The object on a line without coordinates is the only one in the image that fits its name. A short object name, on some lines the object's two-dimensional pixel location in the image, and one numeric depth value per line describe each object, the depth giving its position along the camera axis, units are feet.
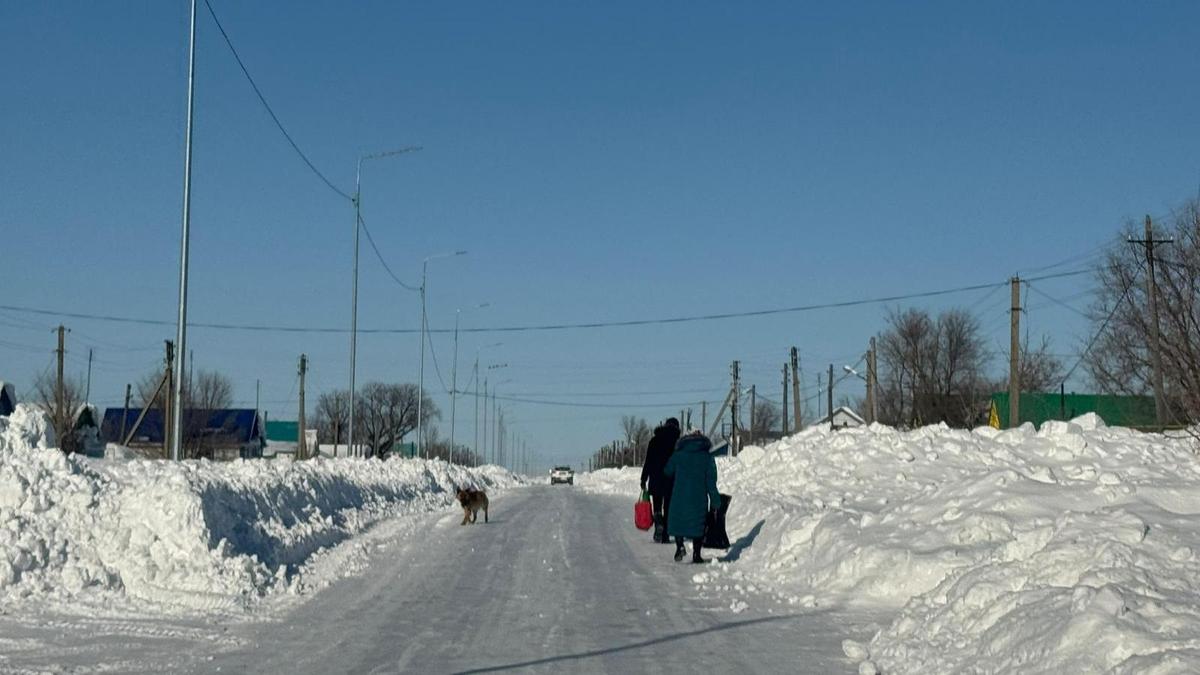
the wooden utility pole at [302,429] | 220.43
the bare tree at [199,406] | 268.21
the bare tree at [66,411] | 200.95
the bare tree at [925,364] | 316.40
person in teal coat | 56.44
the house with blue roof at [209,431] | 278.05
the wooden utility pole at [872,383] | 206.16
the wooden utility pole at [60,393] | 196.05
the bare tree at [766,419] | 402.23
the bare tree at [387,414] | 451.94
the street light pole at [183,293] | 70.59
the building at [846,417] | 317.26
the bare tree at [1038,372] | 290.56
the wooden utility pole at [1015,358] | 138.41
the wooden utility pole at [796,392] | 229.04
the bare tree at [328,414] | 463.01
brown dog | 84.33
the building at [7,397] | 240.12
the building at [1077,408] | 186.91
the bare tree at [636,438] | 443.16
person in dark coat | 67.36
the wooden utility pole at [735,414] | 247.62
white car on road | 310.86
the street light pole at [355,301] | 133.59
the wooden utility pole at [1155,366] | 109.59
